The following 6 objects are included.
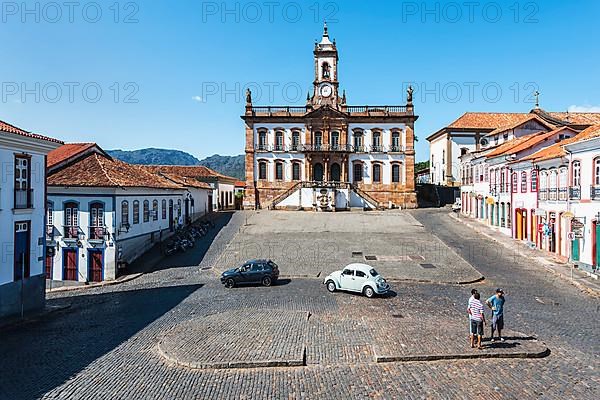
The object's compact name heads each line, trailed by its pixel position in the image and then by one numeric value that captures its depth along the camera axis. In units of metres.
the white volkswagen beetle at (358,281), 17.39
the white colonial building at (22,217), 16.52
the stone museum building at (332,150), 52.22
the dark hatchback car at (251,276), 20.02
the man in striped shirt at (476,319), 11.23
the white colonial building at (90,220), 25.38
